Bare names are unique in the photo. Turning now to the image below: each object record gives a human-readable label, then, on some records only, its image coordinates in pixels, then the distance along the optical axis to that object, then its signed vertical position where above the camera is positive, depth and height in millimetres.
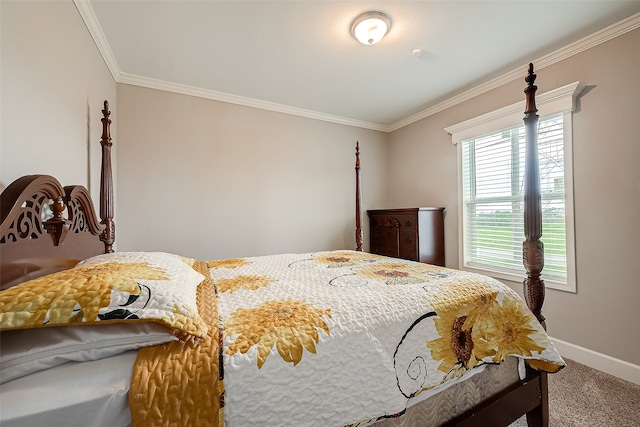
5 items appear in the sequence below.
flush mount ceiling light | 1769 +1301
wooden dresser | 2934 -208
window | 2139 +242
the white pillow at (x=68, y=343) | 594 -299
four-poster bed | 609 -353
